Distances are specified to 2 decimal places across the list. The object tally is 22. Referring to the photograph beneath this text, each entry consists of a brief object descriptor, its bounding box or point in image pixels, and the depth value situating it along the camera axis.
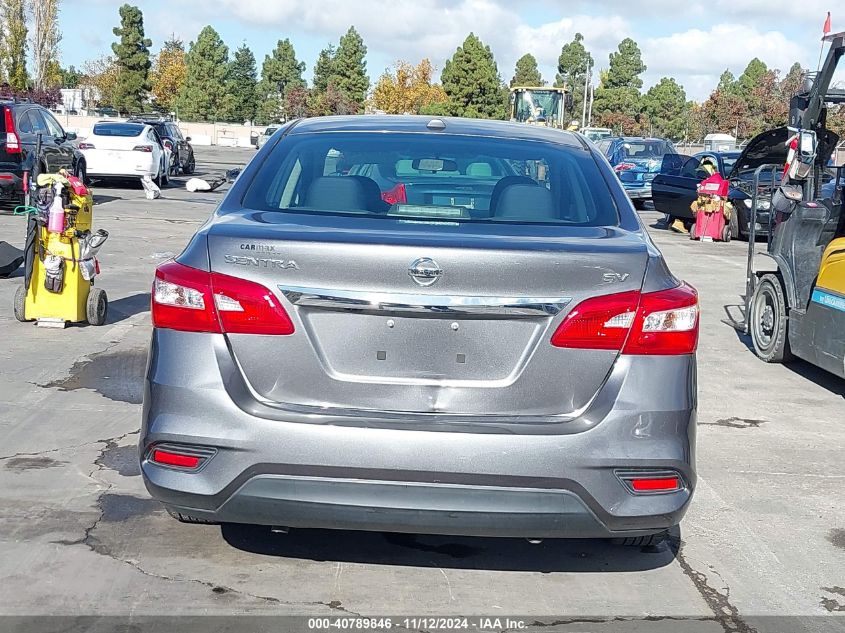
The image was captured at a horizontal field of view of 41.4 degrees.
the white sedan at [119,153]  23.92
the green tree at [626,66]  98.56
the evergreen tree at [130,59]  86.44
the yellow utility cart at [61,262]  8.62
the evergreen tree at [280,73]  108.06
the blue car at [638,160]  26.53
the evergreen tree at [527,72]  123.38
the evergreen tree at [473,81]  93.00
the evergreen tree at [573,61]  116.94
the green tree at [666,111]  97.06
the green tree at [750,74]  98.67
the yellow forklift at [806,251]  7.54
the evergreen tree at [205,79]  90.88
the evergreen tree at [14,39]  67.69
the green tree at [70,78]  123.94
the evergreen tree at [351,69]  96.69
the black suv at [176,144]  30.55
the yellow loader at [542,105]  42.75
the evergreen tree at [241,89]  92.31
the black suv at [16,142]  16.72
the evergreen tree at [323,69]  105.06
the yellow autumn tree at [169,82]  100.12
